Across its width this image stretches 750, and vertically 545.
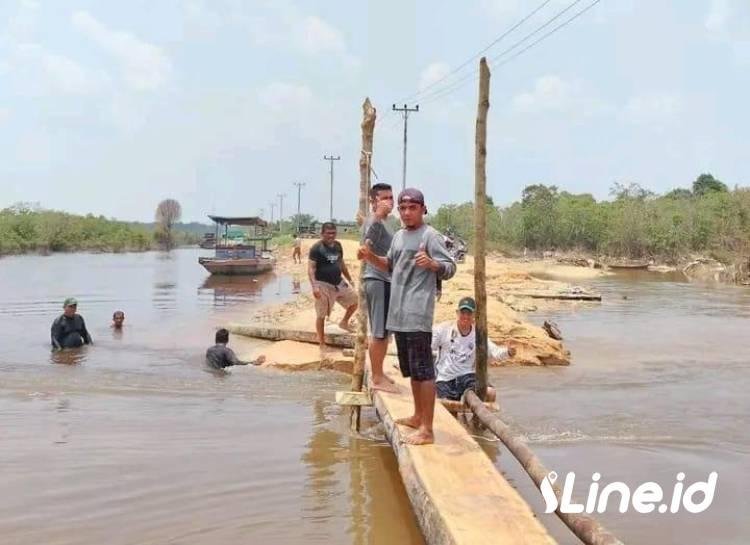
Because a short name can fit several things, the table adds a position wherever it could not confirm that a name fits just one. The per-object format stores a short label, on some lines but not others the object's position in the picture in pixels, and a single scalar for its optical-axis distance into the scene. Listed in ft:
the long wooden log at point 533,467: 11.58
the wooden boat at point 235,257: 108.06
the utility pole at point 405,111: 133.80
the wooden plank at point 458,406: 22.70
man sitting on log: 24.22
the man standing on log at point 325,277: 33.65
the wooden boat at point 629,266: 165.07
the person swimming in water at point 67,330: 39.60
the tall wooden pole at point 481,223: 23.63
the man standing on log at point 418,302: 16.62
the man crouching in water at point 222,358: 33.94
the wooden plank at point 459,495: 11.73
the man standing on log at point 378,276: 19.67
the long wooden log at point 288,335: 35.96
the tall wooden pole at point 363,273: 22.08
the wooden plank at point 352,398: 21.09
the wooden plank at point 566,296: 79.20
